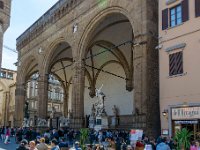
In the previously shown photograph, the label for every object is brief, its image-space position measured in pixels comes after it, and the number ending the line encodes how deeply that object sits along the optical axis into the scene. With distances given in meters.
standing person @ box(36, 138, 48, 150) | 6.04
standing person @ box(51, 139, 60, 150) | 6.27
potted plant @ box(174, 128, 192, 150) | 7.15
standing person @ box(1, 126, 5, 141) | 18.18
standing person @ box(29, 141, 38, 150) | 5.72
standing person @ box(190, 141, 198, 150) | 7.10
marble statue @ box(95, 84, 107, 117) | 15.09
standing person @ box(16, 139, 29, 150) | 5.51
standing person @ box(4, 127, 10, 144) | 15.08
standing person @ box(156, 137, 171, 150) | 7.34
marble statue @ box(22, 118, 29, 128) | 21.67
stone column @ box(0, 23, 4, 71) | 17.93
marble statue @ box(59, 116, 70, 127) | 19.62
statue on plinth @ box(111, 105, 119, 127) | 19.77
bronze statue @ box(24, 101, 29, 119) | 26.06
